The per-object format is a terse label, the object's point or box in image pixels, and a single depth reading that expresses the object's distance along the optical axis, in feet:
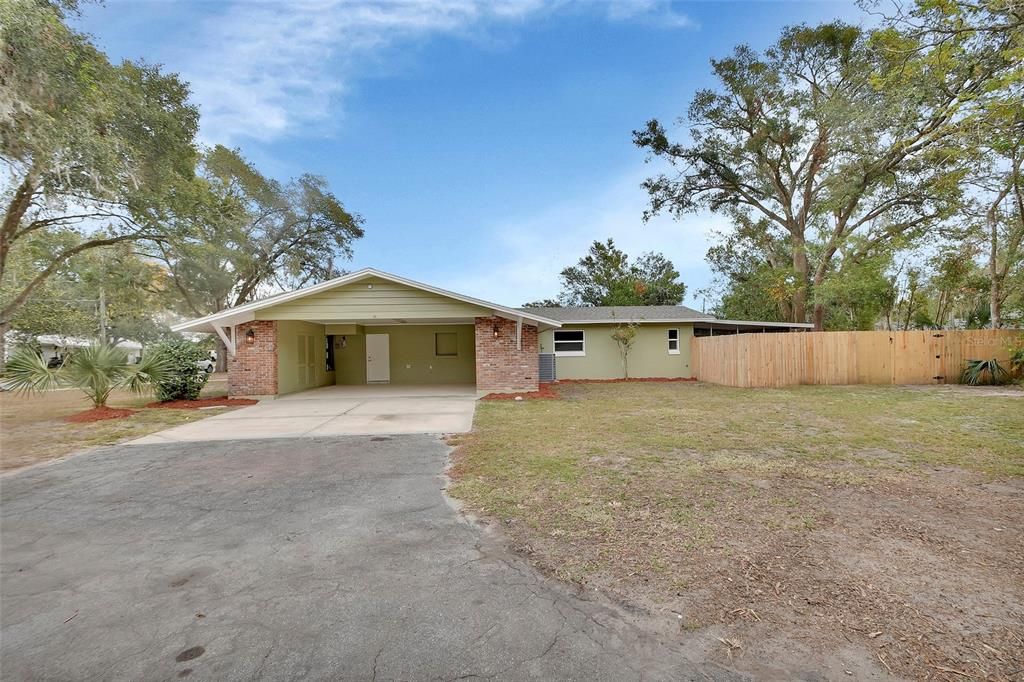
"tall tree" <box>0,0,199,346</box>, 30.55
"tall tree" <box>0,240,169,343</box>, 68.95
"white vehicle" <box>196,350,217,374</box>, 41.39
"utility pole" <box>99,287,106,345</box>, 73.87
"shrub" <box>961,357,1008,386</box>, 45.34
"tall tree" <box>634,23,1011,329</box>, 52.54
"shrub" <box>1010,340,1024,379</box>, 42.65
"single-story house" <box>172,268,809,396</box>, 39.47
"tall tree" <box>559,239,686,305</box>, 107.04
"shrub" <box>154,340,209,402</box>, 38.22
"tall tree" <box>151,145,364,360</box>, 74.38
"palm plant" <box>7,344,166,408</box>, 29.35
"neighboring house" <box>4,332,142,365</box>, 73.76
